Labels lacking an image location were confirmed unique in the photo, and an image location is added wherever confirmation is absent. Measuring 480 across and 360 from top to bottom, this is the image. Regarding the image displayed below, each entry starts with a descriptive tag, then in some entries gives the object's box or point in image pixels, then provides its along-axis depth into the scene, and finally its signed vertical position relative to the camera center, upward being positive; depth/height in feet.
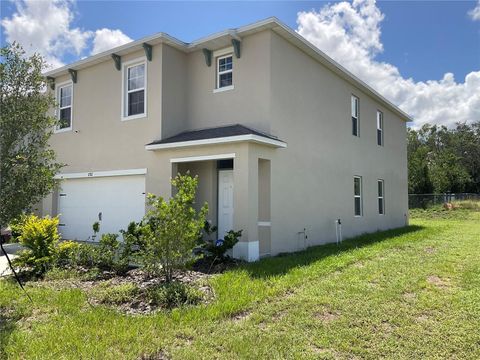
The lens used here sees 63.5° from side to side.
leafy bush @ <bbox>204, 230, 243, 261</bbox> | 29.07 -3.81
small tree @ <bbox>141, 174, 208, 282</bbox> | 21.67 -2.11
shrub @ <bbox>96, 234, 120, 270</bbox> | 28.32 -4.21
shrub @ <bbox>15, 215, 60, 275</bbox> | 27.35 -3.65
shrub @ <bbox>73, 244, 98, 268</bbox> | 29.50 -4.74
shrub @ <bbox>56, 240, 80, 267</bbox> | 29.65 -4.47
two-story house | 34.45 +6.30
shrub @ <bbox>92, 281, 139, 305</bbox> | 20.85 -5.48
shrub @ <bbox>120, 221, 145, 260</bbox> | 27.76 -3.35
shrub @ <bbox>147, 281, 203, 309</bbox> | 20.01 -5.27
